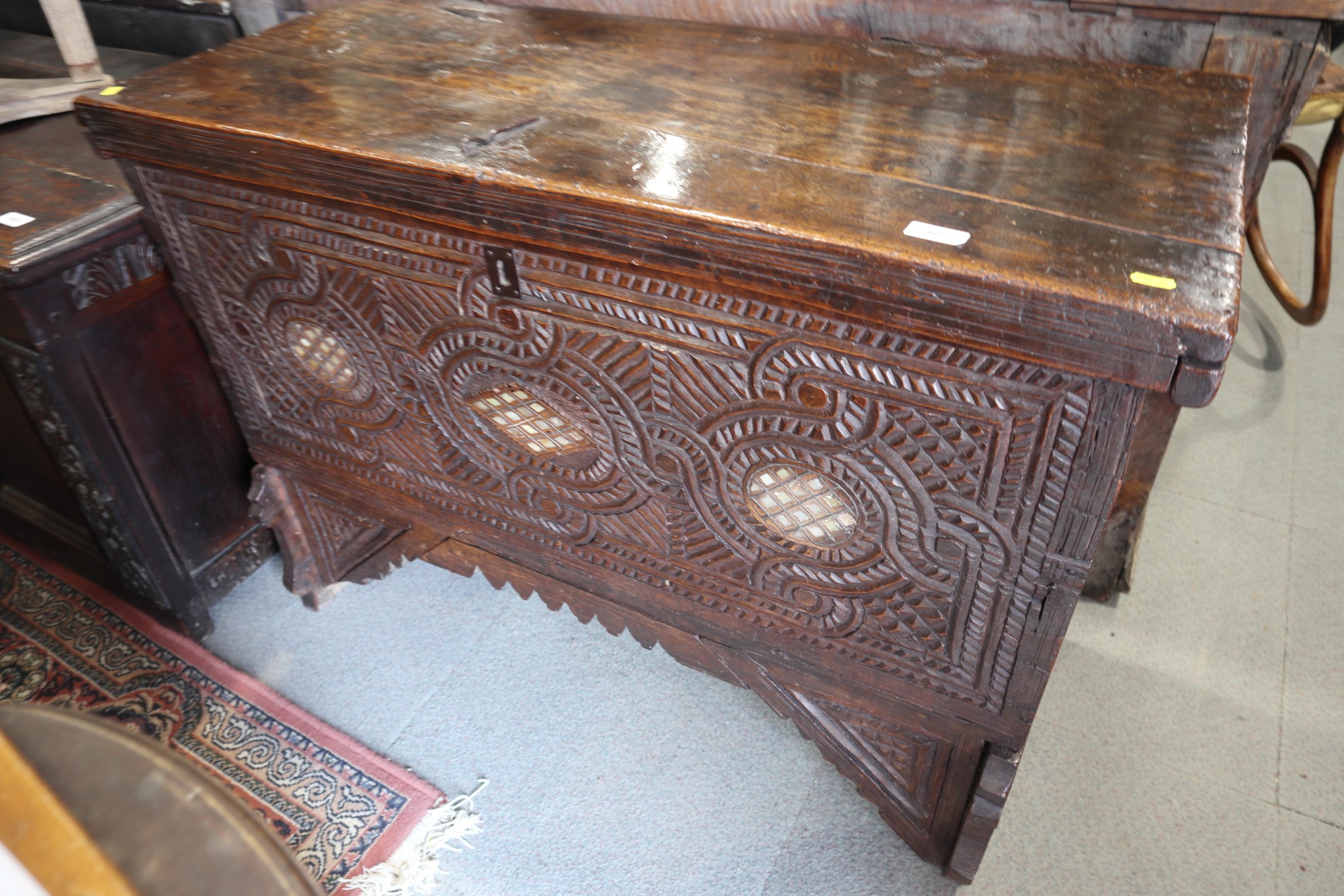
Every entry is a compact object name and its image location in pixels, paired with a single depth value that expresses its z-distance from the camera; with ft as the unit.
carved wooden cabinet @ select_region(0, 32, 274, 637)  4.64
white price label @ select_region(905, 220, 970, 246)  2.85
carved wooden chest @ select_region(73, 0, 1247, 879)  2.92
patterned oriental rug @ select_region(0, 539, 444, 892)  4.96
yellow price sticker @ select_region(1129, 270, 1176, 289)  2.63
